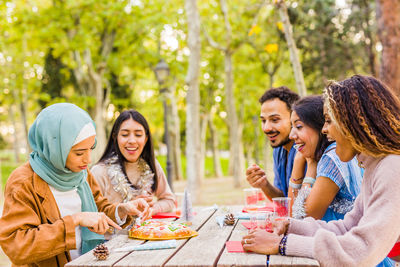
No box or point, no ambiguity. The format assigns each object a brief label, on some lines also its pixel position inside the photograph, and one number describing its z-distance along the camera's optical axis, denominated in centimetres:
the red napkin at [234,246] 236
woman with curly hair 209
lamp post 1192
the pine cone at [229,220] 323
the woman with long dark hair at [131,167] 410
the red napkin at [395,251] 239
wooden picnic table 214
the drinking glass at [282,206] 285
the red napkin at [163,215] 390
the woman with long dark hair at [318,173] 300
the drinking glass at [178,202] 419
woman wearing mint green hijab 247
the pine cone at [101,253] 230
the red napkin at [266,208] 367
